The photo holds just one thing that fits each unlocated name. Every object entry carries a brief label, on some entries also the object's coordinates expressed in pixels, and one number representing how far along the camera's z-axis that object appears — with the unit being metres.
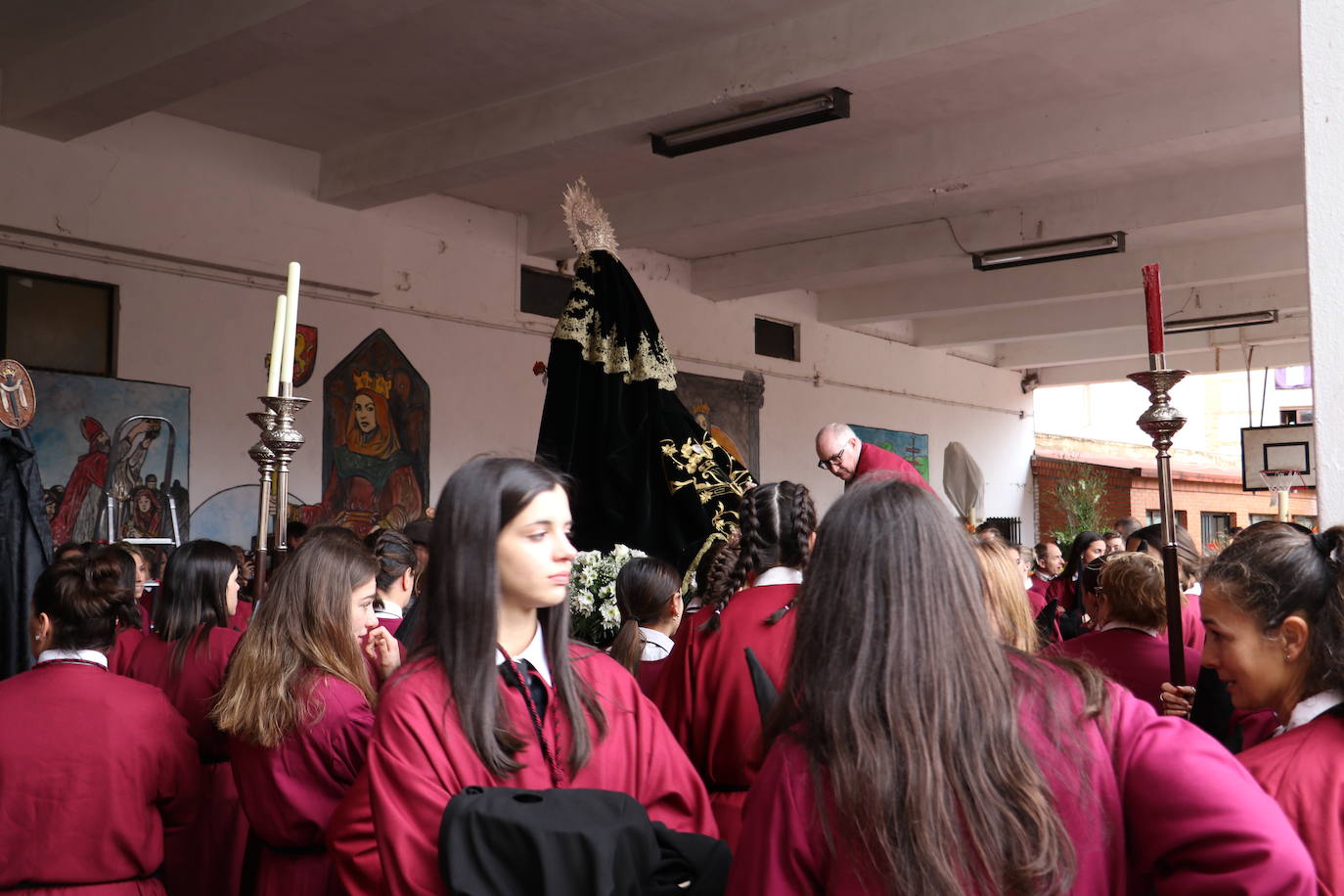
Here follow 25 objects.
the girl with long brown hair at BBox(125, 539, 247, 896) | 3.69
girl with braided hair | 2.88
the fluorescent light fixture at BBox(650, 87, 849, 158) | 7.09
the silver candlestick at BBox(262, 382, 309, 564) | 2.55
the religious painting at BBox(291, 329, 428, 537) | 9.53
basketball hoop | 11.57
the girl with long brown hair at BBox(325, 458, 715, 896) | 1.78
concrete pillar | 2.04
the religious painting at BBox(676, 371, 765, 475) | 12.55
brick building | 19.02
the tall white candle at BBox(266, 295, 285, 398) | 2.57
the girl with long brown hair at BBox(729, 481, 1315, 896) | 1.21
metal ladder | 7.78
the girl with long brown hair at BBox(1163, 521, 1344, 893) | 1.54
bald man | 4.11
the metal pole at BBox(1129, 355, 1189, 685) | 2.31
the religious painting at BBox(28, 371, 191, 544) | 7.96
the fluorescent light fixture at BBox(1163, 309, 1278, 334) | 13.09
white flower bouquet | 4.02
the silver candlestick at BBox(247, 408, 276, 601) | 2.66
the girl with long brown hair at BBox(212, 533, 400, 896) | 2.77
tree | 17.69
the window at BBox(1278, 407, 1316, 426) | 24.55
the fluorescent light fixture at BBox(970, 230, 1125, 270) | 10.30
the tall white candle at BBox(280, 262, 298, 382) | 2.49
